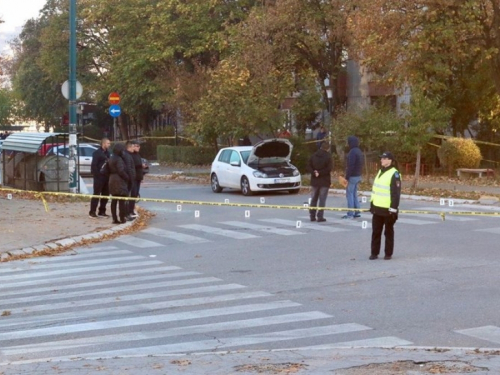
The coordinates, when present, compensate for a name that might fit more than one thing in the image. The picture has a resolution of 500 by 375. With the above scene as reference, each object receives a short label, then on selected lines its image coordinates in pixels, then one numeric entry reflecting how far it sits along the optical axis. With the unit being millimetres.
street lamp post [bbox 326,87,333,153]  41538
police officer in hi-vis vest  14211
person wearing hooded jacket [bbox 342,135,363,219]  21031
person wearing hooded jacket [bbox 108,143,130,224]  20266
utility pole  26516
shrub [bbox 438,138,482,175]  35156
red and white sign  39469
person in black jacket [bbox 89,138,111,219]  21594
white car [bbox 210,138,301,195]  28828
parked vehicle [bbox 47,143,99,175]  43372
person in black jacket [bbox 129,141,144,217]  21531
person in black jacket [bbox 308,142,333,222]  20734
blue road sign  39875
